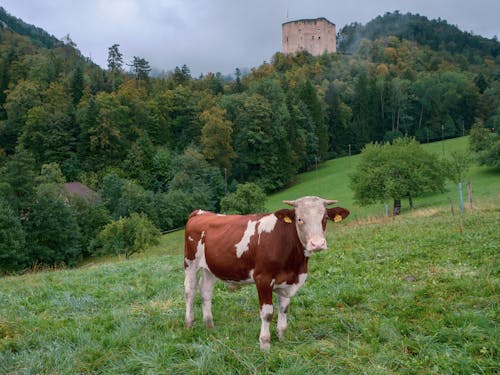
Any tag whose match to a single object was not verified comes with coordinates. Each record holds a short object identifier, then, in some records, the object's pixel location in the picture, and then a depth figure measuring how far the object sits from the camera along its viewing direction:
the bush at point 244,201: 44.22
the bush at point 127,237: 32.75
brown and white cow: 5.27
